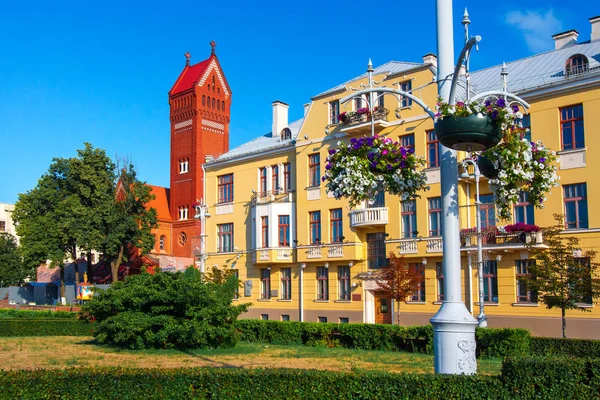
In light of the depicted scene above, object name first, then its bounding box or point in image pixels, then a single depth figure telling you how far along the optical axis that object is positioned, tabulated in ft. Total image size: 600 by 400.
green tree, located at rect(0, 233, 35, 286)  242.99
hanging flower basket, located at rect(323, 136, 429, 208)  33.06
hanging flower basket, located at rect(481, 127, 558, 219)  29.55
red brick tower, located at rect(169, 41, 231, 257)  217.36
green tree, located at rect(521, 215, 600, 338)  76.48
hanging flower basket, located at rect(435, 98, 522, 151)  26.84
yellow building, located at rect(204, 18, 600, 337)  93.30
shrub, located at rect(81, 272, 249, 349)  72.84
